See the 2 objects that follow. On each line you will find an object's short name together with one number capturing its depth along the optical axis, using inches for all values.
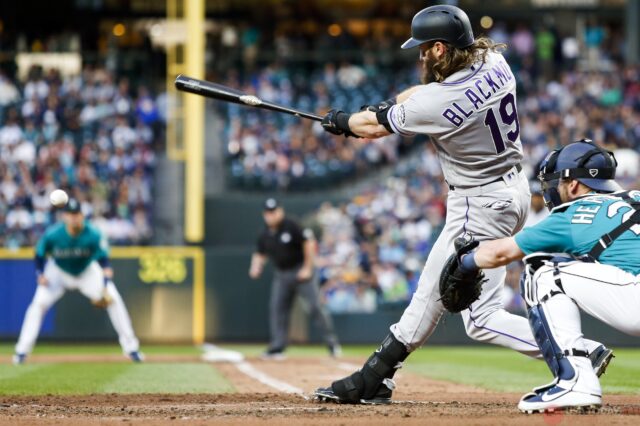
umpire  1126.4
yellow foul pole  1521.9
